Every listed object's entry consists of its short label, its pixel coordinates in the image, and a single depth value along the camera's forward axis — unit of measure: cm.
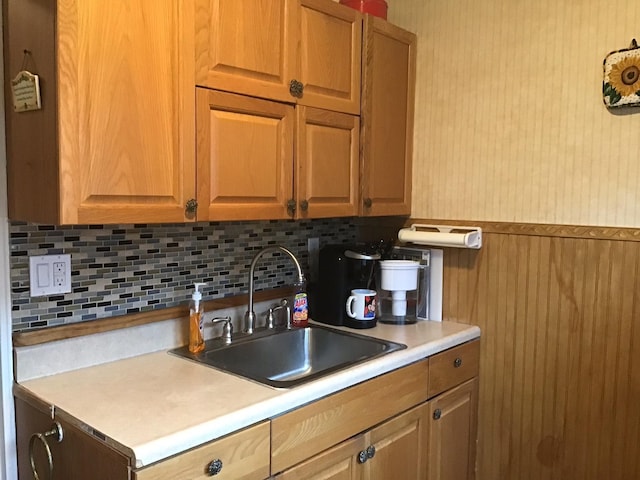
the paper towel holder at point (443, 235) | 215
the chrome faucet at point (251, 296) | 199
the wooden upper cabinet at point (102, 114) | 132
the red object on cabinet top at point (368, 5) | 216
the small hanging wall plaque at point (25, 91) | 135
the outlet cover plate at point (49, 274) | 154
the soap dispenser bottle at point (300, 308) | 213
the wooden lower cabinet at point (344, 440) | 127
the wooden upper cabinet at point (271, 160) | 161
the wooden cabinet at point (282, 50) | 160
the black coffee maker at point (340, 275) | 219
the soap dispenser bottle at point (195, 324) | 180
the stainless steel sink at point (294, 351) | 190
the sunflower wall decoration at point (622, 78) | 180
